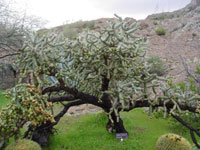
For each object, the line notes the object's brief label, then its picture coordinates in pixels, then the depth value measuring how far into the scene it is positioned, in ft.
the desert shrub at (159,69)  36.66
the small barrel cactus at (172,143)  12.83
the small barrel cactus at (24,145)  11.68
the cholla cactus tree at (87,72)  10.58
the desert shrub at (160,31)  56.91
